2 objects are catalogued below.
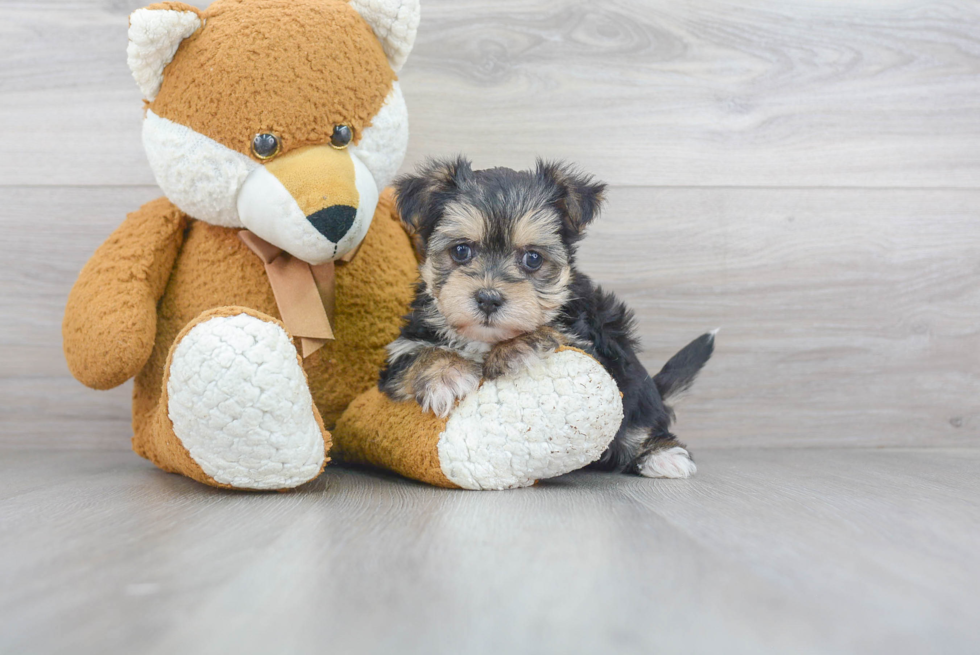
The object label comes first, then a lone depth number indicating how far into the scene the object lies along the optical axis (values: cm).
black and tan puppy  56
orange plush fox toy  51
